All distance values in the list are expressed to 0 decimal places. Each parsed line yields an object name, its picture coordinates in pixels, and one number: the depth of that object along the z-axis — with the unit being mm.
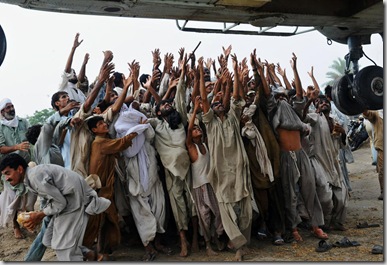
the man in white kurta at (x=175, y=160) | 4910
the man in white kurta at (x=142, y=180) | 4746
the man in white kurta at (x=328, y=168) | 5750
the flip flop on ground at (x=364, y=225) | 5948
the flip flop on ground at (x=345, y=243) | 5069
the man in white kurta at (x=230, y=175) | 4832
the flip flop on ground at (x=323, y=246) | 4959
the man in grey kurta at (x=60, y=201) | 3646
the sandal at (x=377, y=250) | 4809
